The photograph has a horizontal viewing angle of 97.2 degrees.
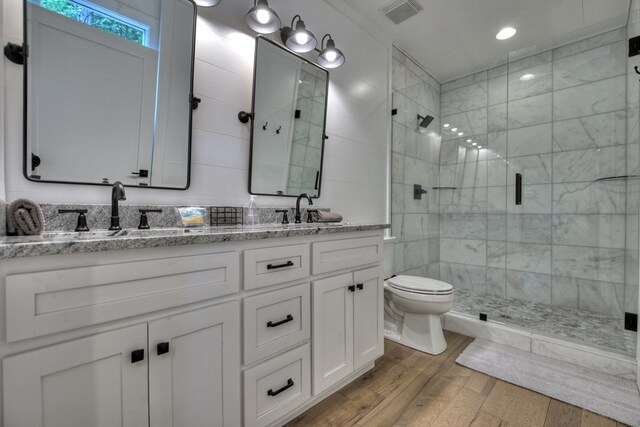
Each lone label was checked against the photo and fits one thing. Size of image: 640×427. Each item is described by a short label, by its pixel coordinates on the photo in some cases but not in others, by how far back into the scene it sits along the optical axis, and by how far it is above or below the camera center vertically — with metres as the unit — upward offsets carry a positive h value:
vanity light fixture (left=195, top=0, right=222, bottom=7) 1.37 +1.03
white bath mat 1.47 -0.99
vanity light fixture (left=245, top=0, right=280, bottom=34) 1.49 +1.06
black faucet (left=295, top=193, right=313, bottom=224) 1.83 +0.05
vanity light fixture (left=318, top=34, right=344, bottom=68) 1.94 +1.10
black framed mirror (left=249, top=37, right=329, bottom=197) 1.70 +0.60
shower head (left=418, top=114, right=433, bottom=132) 3.06 +1.03
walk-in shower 2.30 +0.29
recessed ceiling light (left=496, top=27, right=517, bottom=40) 2.49 +1.65
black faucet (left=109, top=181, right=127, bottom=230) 1.11 +0.05
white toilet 2.00 -0.71
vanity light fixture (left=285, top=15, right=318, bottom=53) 1.71 +1.08
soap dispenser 1.61 -0.01
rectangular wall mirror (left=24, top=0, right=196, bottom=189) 1.06 +0.51
